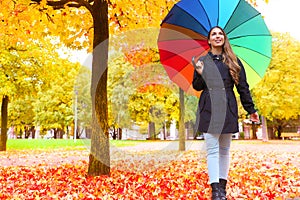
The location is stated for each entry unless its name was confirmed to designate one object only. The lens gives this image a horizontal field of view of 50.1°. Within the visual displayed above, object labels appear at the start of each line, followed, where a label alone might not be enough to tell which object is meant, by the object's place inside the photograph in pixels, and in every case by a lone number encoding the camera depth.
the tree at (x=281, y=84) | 22.08
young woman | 3.84
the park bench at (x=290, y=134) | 30.28
